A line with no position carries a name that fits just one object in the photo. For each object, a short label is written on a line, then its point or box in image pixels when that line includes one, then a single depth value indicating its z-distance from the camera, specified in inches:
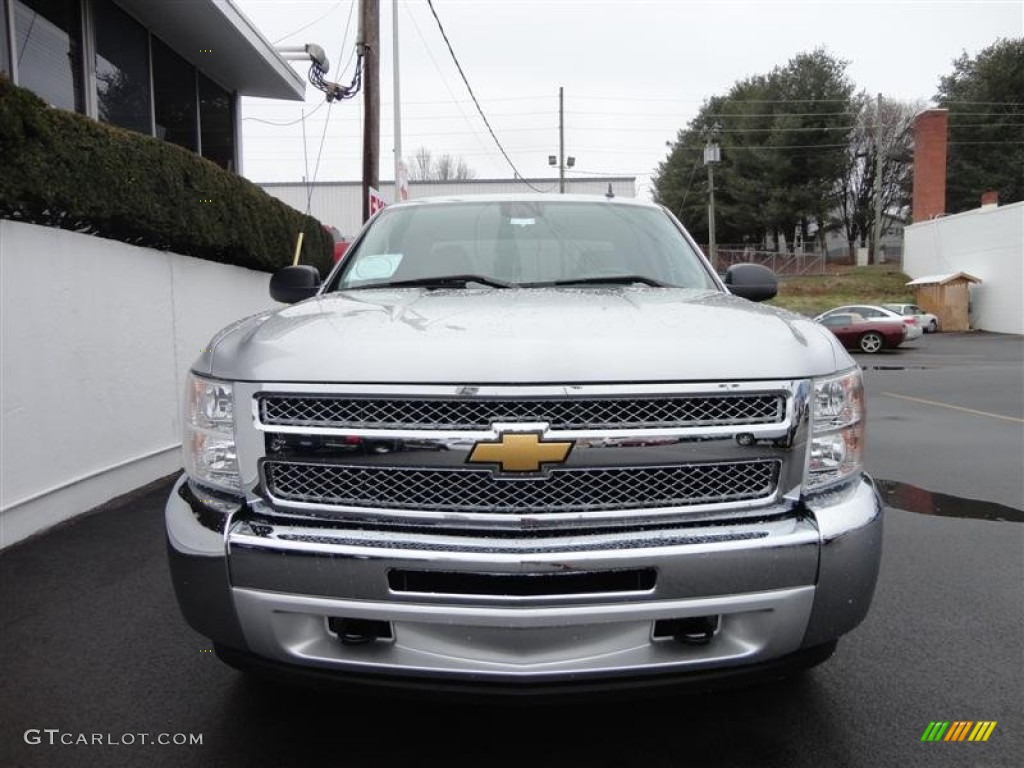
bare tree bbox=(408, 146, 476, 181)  2525.3
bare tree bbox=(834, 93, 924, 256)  2381.9
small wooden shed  1254.3
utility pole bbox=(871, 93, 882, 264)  1737.3
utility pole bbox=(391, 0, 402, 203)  652.6
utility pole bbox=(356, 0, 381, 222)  518.3
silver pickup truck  76.9
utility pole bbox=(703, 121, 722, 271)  1631.4
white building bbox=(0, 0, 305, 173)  317.1
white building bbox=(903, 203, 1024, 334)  1176.2
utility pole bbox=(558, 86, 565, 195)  1776.6
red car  888.3
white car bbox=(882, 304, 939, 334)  1138.0
